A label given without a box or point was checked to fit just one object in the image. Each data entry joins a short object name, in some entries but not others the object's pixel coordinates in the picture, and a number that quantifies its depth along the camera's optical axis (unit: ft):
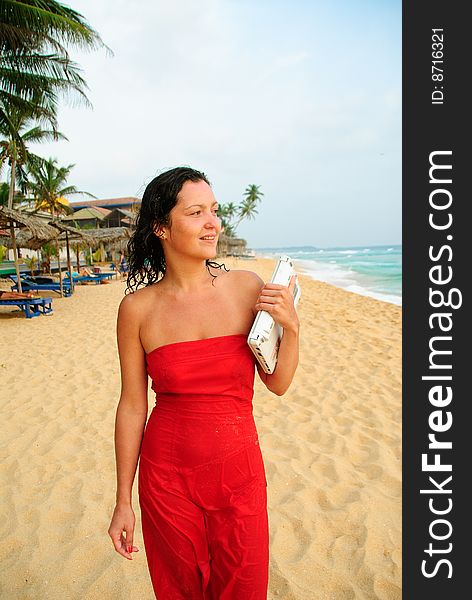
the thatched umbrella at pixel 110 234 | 68.33
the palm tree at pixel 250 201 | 214.69
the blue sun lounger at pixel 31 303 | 31.89
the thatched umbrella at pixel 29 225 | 34.17
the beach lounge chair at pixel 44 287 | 45.57
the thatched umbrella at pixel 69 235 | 44.57
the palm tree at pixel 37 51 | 30.94
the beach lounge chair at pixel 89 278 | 58.59
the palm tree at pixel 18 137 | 40.40
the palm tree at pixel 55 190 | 73.36
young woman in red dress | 4.09
